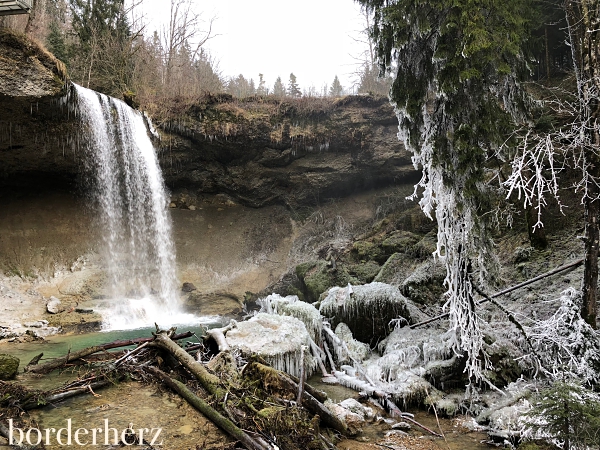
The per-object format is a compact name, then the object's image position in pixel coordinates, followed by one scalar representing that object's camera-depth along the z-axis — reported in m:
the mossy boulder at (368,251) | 14.27
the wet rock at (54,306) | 12.90
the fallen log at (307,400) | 4.16
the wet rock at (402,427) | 4.78
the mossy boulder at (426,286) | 8.82
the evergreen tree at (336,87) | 37.22
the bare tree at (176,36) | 21.66
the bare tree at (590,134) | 4.50
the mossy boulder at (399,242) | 13.48
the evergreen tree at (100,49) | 17.38
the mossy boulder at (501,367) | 5.63
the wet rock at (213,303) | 15.80
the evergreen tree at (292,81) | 46.66
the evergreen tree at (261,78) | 44.97
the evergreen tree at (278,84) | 36.83
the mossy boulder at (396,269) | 11.49
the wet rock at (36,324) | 11.57
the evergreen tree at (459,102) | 4.89
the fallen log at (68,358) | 5.03
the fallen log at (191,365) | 3.92
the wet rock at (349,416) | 4.61
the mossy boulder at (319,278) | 13.79
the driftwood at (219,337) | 5.17
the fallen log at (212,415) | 3.04
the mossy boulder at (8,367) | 4.39
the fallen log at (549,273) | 5.47
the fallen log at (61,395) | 3.64
